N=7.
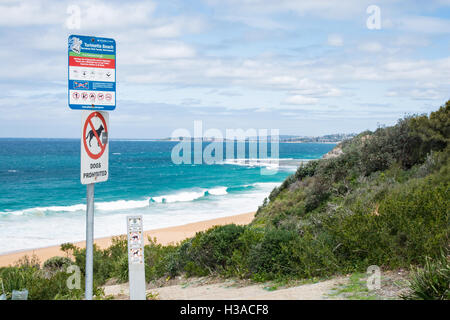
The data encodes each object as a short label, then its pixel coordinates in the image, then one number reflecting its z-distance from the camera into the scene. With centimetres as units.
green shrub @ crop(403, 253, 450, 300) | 472
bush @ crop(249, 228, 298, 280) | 694
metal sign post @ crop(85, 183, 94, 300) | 444
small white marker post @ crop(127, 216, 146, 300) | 492
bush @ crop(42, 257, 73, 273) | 1239
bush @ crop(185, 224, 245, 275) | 798
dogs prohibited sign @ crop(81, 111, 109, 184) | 434
